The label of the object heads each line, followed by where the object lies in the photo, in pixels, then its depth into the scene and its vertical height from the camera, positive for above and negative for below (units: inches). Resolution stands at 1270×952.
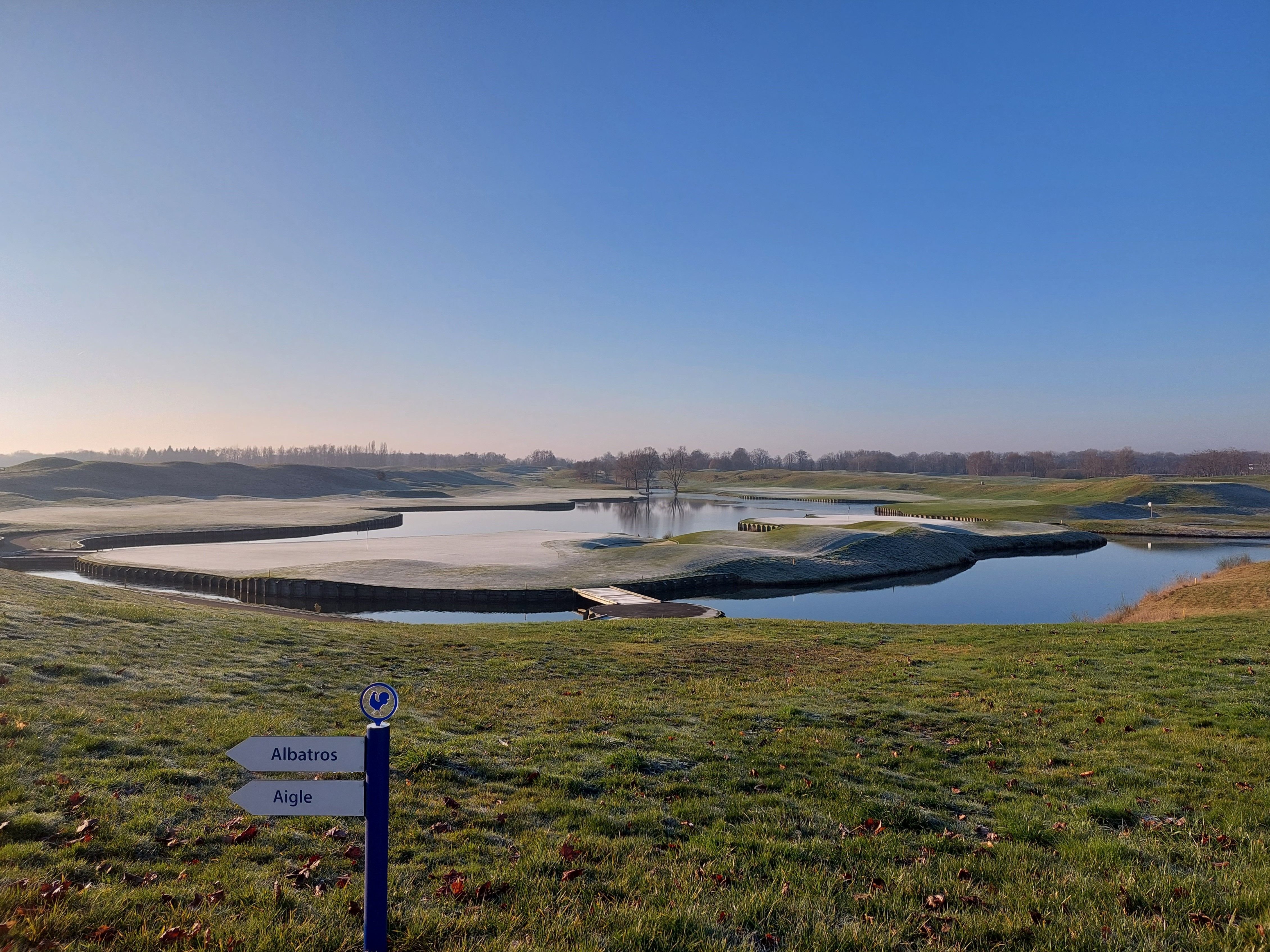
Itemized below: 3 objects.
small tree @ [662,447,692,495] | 5541.3 +58.7
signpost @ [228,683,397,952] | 154.9 -71.2
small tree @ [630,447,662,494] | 5954.7 +84.9
